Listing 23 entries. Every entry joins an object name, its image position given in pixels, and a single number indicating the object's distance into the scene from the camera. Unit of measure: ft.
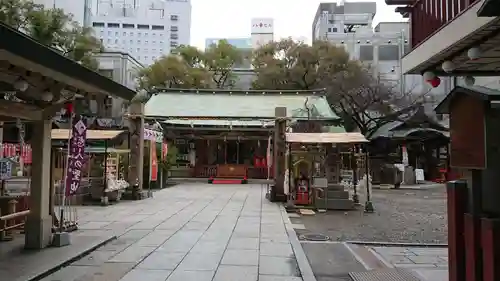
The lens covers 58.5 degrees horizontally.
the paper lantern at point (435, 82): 23.49
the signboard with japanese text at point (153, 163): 62.67
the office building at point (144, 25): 267.18
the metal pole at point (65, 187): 26.11
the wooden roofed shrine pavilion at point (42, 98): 20.66
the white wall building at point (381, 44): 165.55
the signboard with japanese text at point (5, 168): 26.66
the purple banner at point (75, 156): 26.05
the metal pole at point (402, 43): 168.82
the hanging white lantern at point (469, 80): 23.65
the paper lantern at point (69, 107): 26.76
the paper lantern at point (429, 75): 23.13
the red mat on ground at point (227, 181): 88.12
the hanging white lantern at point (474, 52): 17.26
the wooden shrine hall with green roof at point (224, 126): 89.15
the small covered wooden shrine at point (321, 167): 49.26
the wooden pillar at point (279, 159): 54.19
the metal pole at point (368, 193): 47.62
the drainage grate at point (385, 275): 21.16
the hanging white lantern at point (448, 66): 20.45
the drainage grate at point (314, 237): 32.12
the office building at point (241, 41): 315.37
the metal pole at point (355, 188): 51.64
